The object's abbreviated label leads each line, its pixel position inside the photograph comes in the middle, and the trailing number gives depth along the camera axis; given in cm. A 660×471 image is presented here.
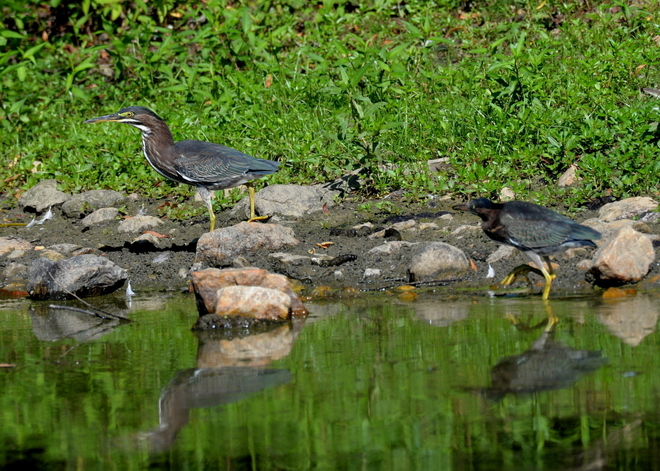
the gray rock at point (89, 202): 1923
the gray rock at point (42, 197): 1991
